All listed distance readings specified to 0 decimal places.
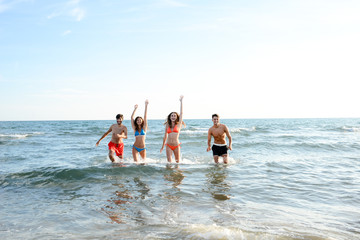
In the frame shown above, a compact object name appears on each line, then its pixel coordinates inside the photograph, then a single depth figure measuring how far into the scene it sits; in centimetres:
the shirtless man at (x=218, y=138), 889
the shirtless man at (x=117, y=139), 941
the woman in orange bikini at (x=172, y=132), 874
